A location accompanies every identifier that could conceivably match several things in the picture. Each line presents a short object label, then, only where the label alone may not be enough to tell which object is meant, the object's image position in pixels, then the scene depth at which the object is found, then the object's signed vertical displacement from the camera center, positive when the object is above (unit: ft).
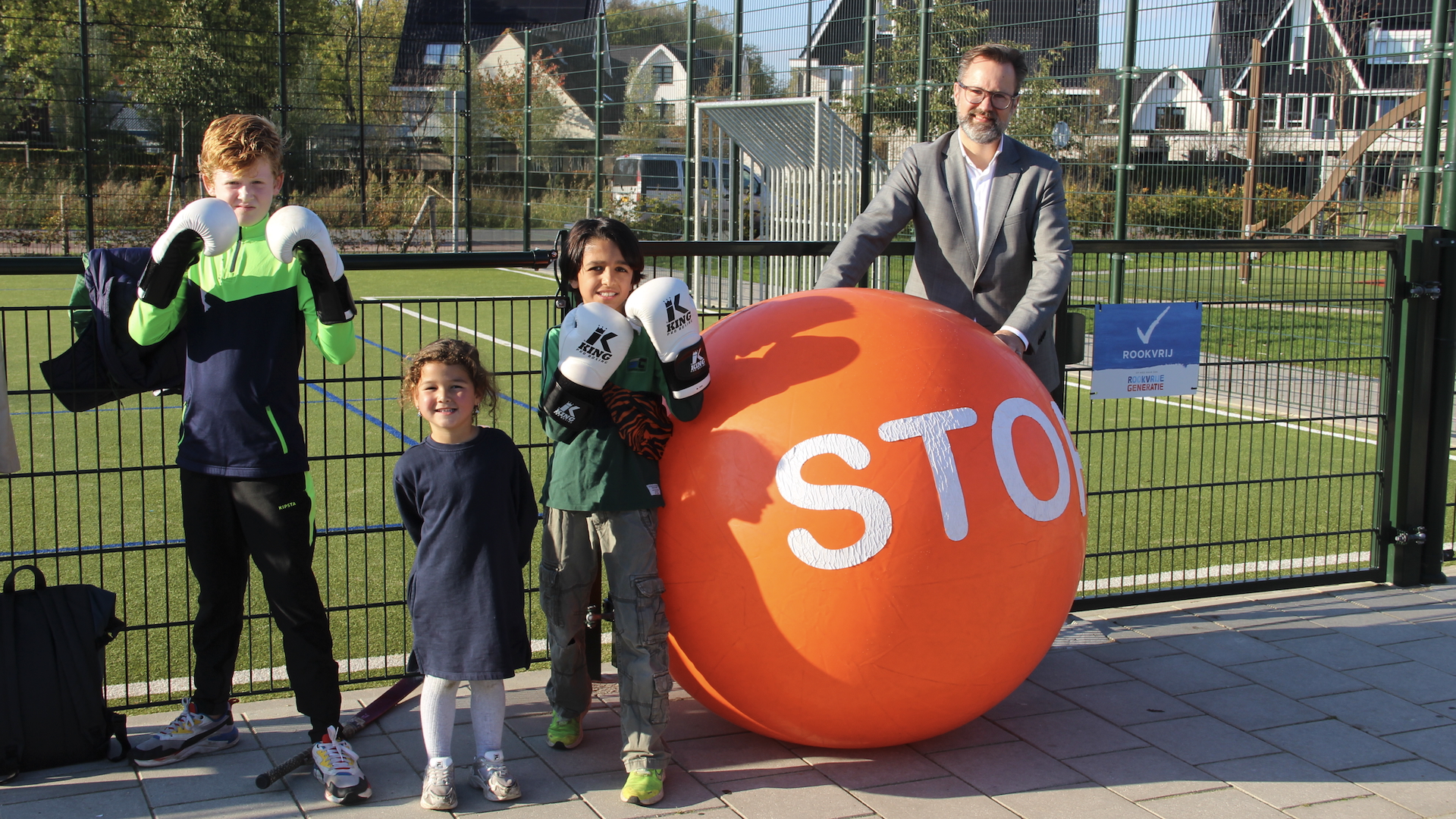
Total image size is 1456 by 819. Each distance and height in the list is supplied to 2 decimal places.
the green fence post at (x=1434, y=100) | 23.43 +3.94
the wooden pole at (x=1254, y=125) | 36.42 +5.25
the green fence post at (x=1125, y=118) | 37.40 +5.50
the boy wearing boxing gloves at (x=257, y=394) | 11.61 -1.09
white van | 71.67 +6.52
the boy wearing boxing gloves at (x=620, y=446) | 11.50 -1.56
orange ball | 11.23 -2.23
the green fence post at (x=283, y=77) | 72.13 +12.20
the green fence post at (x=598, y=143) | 72.90 +8.73
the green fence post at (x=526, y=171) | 80.38 +7.73
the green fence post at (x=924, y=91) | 43.98 +7.36
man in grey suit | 14.46 +0.93
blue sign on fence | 17.42 -0.77
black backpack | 11.94 -3.92
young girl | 11.59 -2.55
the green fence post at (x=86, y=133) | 65.87 +7.93
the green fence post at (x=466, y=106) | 81.20 +12.15
